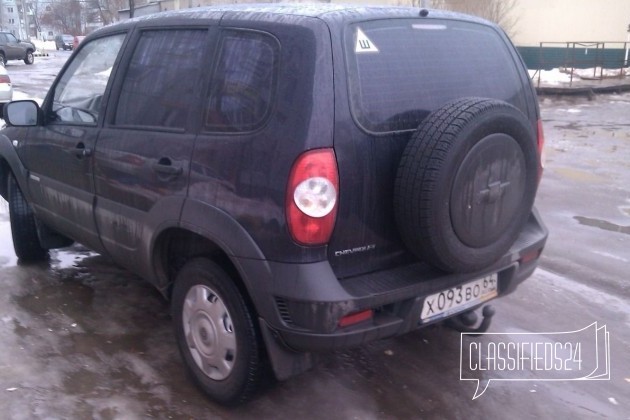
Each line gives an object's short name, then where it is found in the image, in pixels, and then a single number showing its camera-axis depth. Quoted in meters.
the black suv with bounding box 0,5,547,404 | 2.79
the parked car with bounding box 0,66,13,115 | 15.41
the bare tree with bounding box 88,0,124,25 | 56.28
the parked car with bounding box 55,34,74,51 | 60.59
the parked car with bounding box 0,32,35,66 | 34.28
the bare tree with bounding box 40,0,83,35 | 75.88
